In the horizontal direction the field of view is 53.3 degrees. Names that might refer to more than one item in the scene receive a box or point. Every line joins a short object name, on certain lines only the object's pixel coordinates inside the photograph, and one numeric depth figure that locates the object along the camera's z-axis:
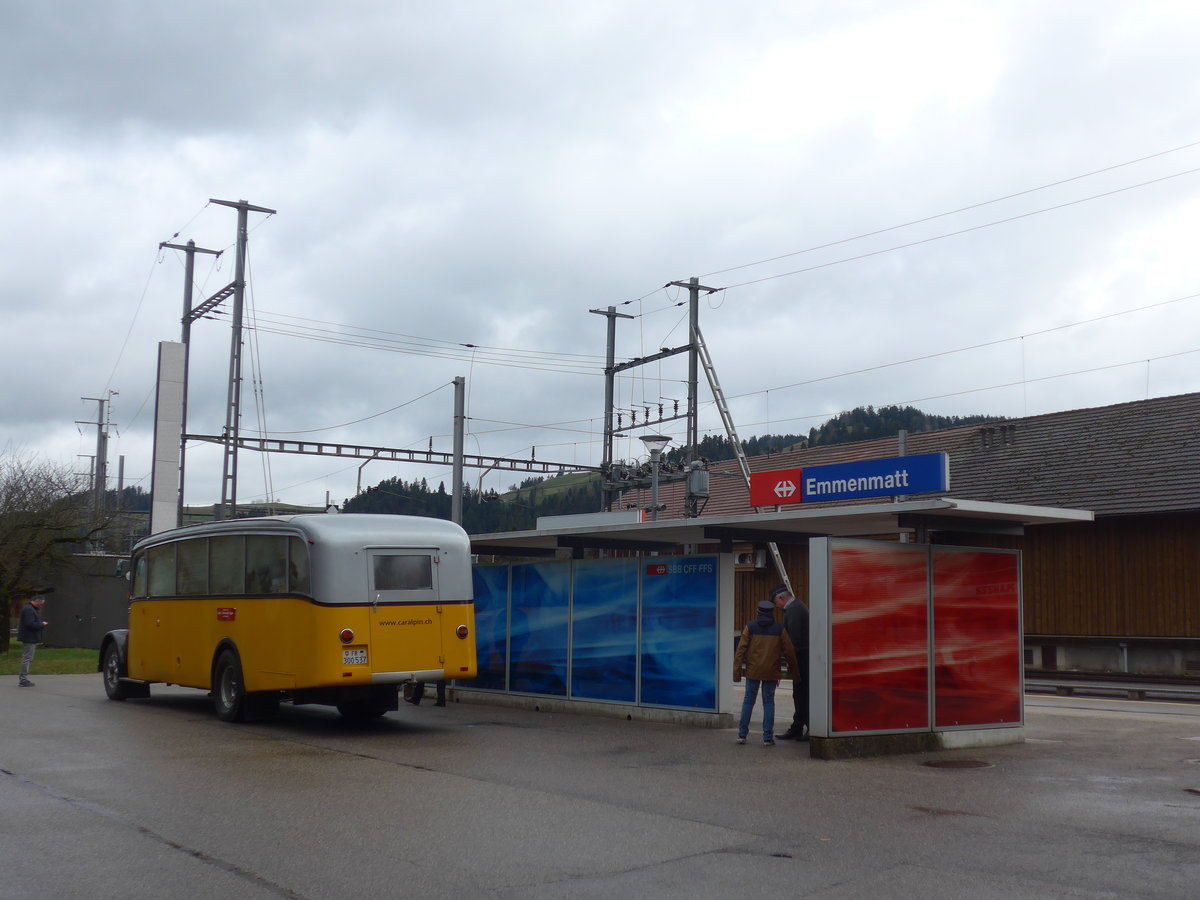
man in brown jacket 13.73
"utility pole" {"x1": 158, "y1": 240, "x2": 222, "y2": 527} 36.47
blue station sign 17.38
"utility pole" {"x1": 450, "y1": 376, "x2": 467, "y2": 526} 32.88
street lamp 27.94
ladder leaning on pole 33.80
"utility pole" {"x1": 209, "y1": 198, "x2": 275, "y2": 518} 34.16
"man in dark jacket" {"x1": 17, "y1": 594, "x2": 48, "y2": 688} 22.34
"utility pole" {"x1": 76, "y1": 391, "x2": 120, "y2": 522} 59.37
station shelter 13.01
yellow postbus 14.84
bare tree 35.75
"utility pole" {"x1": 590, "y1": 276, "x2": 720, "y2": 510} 34.03
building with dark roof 27.98
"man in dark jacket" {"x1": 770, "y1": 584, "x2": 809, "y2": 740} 14.45
